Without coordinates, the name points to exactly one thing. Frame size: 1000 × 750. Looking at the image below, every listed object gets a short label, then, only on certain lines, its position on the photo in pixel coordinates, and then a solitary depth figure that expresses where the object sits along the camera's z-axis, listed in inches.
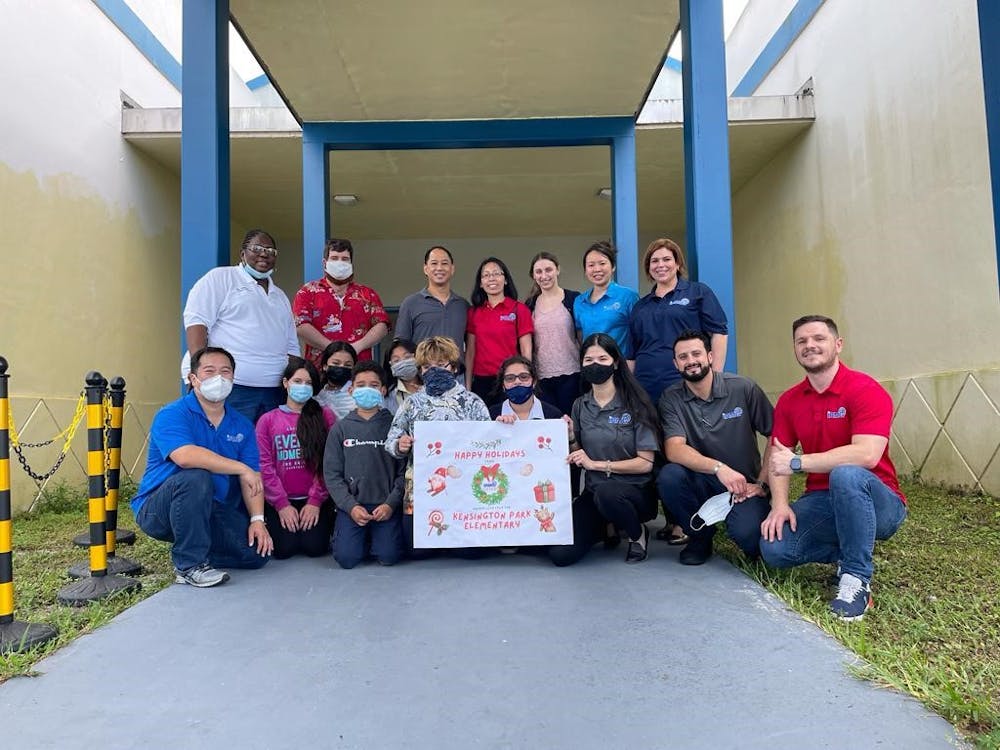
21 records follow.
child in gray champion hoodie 157.2
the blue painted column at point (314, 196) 289.1
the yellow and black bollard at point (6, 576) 111.7
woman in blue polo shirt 181.3
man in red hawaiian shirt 204.2
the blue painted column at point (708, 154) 194.1
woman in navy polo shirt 171.5
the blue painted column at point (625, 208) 298.8
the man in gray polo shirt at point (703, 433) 151.0
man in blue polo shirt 143.4
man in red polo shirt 122.4
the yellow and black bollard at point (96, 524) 137.1
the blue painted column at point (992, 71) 131.1
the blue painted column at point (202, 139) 196.5
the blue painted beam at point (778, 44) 345.7
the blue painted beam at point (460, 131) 298.7
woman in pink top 184.9
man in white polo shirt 173.6
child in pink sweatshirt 165.9
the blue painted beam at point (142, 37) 328.5
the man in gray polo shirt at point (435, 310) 189.2
